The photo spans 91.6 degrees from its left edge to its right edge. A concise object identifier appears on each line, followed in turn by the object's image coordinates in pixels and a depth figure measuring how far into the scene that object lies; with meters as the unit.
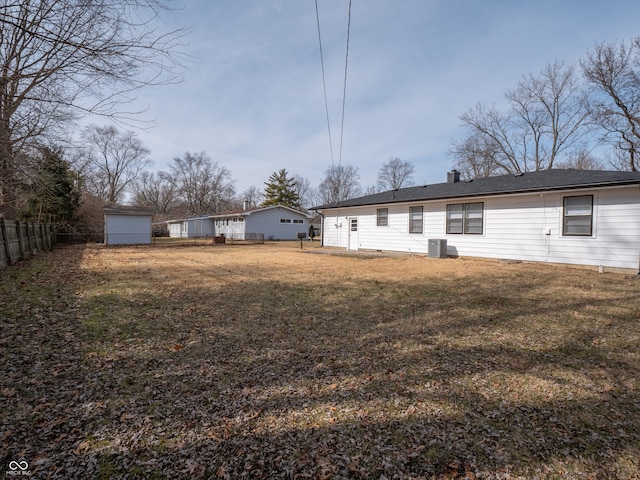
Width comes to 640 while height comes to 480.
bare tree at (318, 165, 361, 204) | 55.94
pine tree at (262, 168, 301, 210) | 49.25
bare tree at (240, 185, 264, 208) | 64.64
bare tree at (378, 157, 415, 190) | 50.03
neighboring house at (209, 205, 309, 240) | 31.19
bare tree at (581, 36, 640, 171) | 19.23
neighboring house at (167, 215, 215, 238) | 39.91
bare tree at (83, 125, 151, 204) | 41.94
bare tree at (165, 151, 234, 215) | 54.69
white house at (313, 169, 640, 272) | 9.77
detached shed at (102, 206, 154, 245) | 23.81
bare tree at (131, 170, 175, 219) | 55.47
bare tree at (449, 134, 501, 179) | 29.75
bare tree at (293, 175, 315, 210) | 61.70
